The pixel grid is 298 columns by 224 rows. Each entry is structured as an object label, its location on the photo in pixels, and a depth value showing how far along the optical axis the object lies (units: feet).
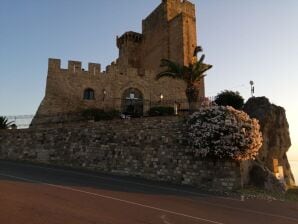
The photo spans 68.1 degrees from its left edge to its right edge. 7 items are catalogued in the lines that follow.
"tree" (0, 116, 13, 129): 55.06
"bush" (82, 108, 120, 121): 51.49
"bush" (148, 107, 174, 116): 50.14
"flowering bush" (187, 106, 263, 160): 37.48
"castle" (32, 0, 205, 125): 59.19
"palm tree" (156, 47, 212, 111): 49.91
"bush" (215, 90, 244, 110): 48.72
